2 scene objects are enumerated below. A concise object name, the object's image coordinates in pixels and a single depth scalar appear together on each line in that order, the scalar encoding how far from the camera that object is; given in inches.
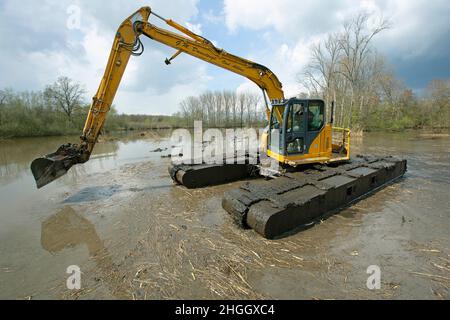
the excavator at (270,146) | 189.9
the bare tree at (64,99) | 1491.1
